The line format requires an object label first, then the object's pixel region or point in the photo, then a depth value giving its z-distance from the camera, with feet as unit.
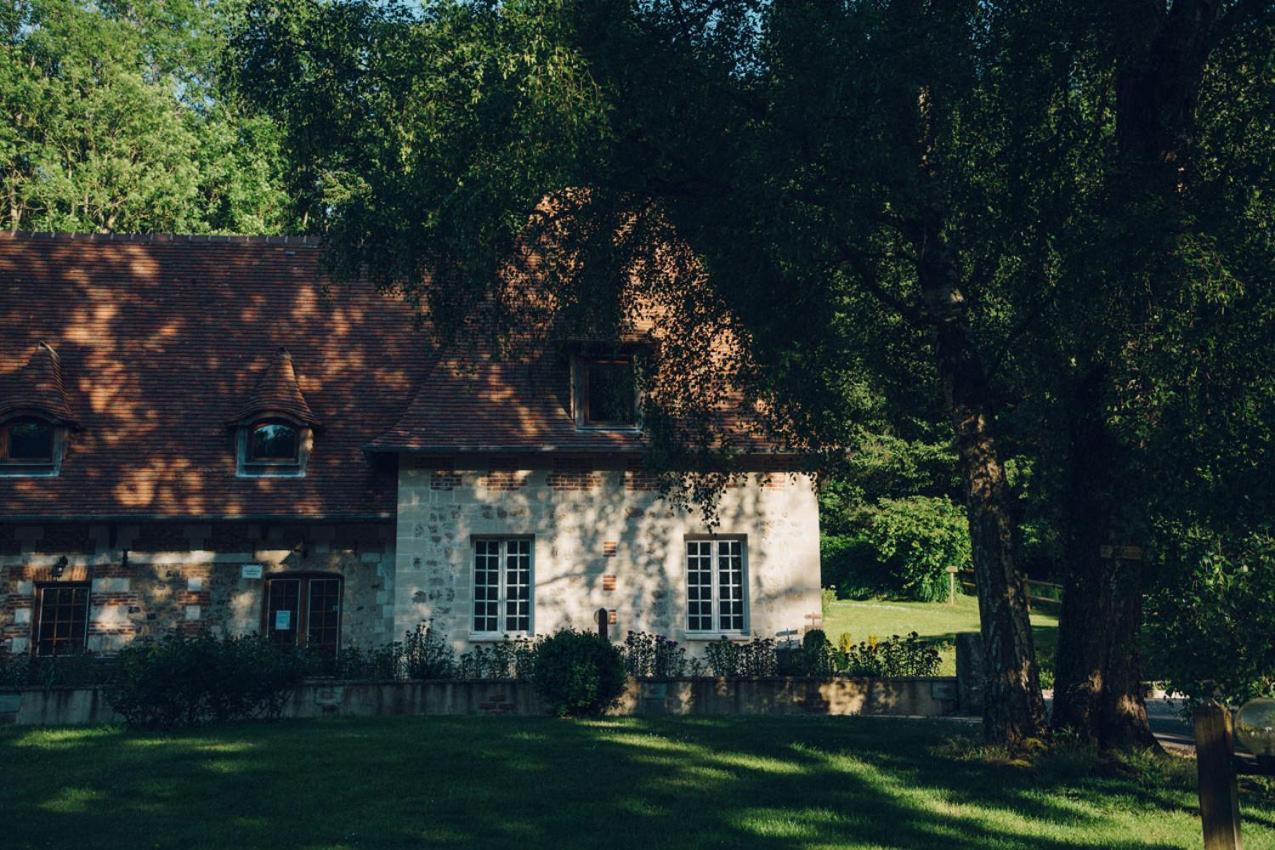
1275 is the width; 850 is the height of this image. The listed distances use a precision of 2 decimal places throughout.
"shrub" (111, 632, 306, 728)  46.19
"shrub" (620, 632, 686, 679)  59.11
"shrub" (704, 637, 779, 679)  58.80
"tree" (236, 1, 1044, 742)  34.65
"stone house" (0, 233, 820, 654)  60.49
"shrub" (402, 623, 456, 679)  57.93
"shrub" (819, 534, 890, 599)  128.88
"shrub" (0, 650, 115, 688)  54.29
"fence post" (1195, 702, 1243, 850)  21.44
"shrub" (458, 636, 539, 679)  57.93
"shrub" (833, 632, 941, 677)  56.54
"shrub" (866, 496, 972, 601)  120.78
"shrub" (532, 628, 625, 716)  49.60
